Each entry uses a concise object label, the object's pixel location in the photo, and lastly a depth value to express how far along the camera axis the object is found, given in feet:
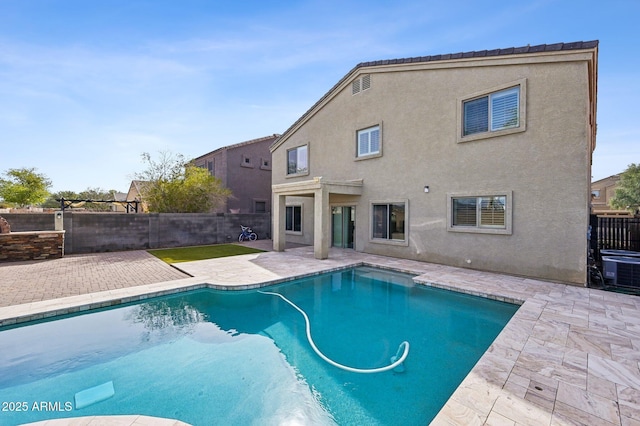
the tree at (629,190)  108.47
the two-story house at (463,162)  27.12
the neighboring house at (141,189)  61.46
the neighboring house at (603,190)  142.63
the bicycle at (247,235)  64.08
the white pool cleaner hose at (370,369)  14.51
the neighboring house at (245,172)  78.79
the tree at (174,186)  59.88
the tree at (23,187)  94.48
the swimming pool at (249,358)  11.93
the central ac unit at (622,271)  25.86
